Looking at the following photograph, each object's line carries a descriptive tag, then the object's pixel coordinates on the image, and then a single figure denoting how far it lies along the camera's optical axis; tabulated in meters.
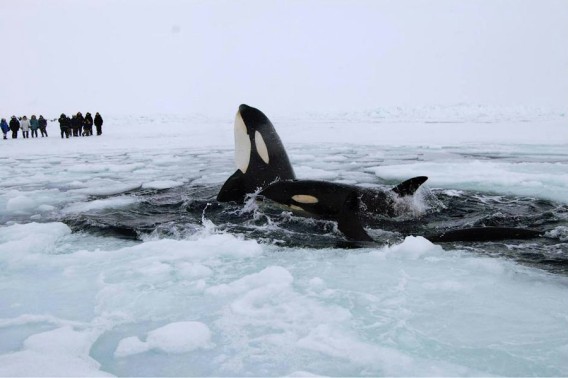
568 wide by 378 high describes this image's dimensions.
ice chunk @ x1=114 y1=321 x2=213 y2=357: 2.70
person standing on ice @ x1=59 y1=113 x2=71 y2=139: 26.80
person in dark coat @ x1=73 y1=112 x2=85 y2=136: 28.42
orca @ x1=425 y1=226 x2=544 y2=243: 4.97
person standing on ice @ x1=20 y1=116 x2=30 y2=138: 27.30
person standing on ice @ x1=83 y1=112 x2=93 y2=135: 29.06
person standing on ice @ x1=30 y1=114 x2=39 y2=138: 27.97
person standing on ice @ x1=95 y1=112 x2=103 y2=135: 28.80
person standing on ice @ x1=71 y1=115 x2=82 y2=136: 28.33
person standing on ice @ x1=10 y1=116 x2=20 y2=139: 27.62
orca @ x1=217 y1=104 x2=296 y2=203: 7.07
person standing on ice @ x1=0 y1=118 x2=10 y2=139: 27.16
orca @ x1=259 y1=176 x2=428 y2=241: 5.77
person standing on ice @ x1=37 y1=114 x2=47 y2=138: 28.31
